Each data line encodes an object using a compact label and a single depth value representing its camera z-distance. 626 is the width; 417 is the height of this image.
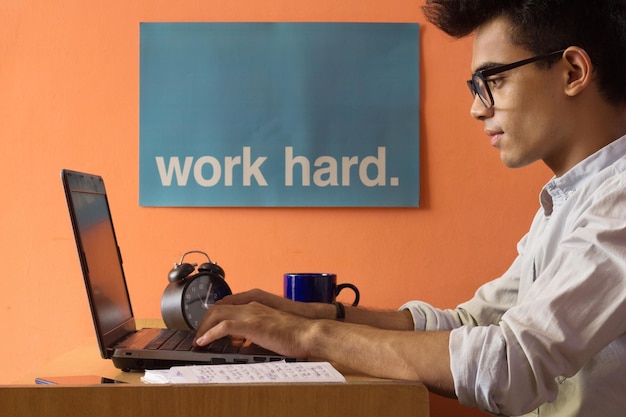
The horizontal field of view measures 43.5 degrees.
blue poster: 2.08
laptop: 1.19
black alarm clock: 1.50
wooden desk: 0.85
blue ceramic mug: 1.69
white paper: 0.93
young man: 0.97
